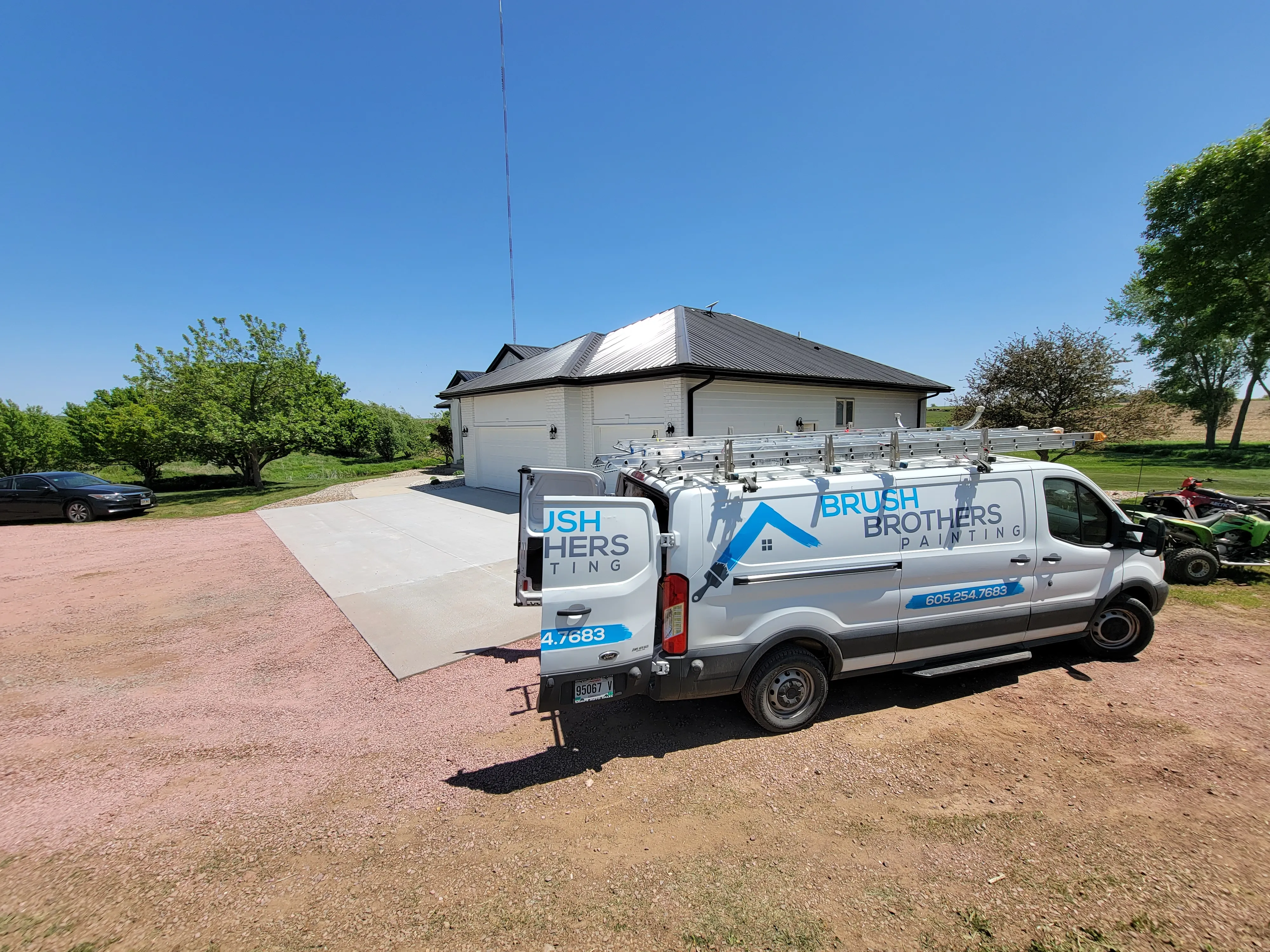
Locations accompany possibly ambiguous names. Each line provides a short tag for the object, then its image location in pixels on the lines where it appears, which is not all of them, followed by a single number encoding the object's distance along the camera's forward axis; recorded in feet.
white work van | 11.03
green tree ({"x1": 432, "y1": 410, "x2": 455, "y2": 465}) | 113.19
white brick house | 41.81
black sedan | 42.91
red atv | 24.41
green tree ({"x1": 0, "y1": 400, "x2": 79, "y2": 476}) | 97.19
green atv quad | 22.43
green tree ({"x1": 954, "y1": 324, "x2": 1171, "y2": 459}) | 72.69
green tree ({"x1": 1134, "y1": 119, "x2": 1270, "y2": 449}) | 49.57
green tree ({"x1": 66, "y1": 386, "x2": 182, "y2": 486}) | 71.46
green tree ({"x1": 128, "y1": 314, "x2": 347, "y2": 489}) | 65.21
